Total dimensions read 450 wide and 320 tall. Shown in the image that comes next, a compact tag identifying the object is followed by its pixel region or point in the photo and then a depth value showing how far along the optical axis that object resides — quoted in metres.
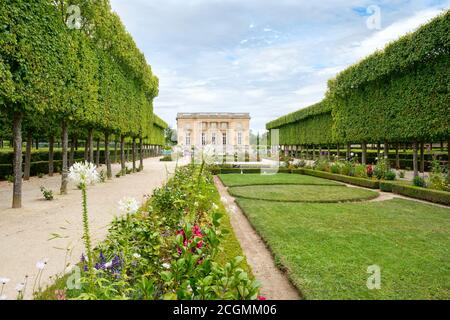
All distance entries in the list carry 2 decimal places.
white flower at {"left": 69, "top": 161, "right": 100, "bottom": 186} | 2.41
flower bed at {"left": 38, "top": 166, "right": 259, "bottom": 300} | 2.38
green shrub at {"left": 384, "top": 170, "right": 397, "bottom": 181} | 16.24
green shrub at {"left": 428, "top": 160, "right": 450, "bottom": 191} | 12.15
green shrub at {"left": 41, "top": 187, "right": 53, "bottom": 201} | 10.46
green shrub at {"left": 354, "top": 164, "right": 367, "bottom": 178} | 17.31
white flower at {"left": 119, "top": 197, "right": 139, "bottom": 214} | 2.87
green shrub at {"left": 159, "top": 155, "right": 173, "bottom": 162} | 41.62
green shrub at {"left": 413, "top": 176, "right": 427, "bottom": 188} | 13.19
